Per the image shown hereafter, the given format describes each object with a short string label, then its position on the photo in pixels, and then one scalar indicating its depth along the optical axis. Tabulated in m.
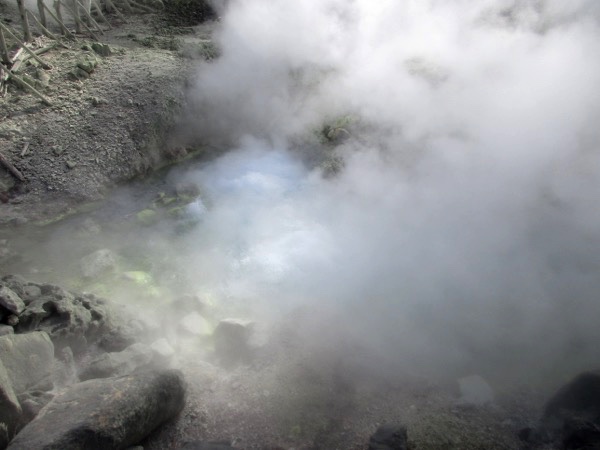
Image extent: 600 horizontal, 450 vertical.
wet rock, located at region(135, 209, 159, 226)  6.20
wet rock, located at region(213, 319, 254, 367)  4.29
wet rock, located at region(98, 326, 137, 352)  4.26
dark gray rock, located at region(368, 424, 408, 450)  3.23
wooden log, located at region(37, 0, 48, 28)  8.44
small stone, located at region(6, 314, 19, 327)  3.87
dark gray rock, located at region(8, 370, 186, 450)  2.86
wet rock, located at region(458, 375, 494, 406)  3.72
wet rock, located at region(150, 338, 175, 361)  4.13
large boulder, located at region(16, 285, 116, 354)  4.01
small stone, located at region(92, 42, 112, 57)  8.41
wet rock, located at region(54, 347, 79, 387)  3.75
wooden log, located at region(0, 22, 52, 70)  7.10
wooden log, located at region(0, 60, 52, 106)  7.03
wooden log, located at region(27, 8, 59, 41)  8.13
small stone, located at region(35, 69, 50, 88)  7.35
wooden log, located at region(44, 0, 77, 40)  8.59
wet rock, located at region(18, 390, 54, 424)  3.19
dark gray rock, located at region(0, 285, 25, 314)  3.88
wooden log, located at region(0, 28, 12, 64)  6.92
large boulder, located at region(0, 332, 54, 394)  3.44
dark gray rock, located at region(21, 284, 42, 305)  4.26
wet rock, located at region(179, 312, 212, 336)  4.50
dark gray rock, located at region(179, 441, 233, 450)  3.26
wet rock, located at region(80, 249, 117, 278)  5.27
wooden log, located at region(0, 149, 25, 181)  6.34
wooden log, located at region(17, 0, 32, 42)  7.58
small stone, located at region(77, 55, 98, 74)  7.70
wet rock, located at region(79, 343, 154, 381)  3.87
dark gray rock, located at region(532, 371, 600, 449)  3.22
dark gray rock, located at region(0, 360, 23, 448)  2.99
